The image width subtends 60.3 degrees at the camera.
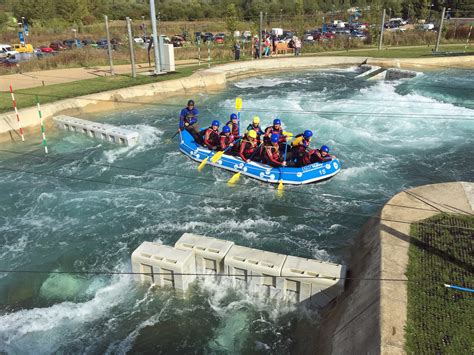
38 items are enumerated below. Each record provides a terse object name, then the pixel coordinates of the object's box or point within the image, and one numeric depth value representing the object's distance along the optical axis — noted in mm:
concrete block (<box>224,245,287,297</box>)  7004
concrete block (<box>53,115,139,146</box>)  14336
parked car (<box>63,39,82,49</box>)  34906
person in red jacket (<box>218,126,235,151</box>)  12461
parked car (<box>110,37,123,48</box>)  32628
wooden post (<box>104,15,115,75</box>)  20978
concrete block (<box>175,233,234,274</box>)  7445
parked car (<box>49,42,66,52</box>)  34428
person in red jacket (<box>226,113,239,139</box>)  12809
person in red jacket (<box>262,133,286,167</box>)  11273
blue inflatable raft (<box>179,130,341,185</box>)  11062
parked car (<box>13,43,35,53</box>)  32844
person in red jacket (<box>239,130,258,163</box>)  11805
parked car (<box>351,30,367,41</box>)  35612
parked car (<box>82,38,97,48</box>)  36278
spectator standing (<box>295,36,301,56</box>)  29125
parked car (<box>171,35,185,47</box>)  37350
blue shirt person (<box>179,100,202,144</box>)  14170
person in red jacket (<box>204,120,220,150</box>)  12844
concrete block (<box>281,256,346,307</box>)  6691
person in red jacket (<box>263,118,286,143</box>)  11703
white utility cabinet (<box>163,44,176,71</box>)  22312
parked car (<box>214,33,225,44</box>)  35988
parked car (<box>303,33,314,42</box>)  35381
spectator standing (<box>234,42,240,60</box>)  26959
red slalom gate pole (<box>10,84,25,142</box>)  13961
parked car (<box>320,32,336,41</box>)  37981
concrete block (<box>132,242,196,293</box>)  7250
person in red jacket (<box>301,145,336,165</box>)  11312
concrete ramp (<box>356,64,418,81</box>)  23547
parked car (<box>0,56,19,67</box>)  24156
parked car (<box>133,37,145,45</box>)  36906
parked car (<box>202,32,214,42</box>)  38550
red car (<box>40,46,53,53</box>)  33503
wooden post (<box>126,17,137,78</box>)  18922
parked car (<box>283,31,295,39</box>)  39409
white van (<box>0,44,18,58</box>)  29859
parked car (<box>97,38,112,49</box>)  35372
